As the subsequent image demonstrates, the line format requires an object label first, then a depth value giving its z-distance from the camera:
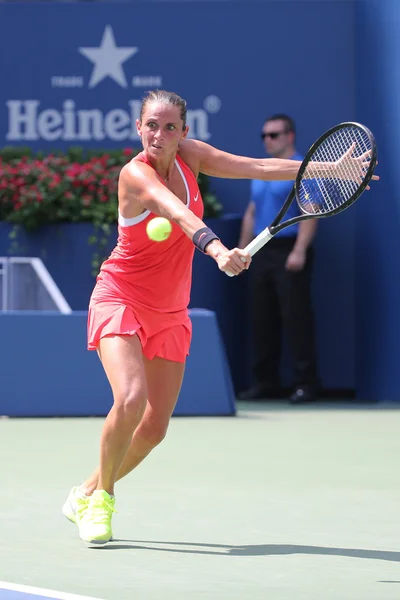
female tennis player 9.59
